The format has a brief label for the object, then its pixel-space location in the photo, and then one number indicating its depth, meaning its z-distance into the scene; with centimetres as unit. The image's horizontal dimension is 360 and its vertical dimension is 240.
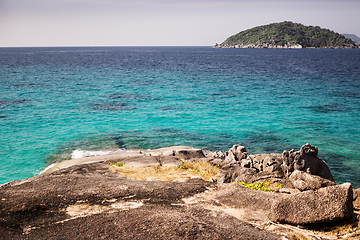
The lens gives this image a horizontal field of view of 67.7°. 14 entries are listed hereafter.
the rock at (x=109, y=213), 724
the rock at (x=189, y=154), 1975
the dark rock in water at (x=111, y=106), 4028
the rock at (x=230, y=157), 1824
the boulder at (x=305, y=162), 1515
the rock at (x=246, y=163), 1638
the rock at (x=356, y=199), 965
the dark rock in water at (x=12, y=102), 4169
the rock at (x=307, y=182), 1202
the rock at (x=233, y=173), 1436
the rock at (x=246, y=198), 899
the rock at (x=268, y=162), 1608
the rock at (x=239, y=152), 1875
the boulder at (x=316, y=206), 782
